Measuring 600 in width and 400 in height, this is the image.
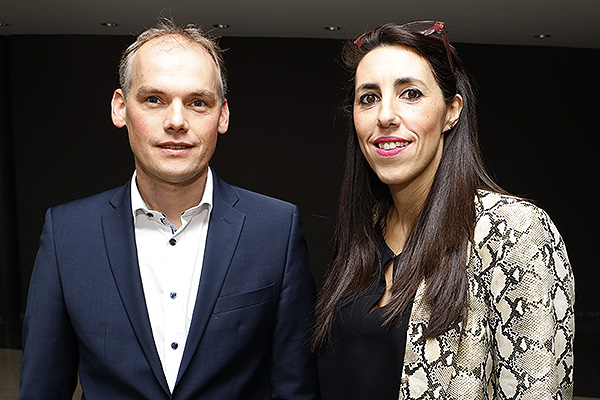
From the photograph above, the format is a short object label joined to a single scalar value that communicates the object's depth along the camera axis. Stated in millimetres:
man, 1787
